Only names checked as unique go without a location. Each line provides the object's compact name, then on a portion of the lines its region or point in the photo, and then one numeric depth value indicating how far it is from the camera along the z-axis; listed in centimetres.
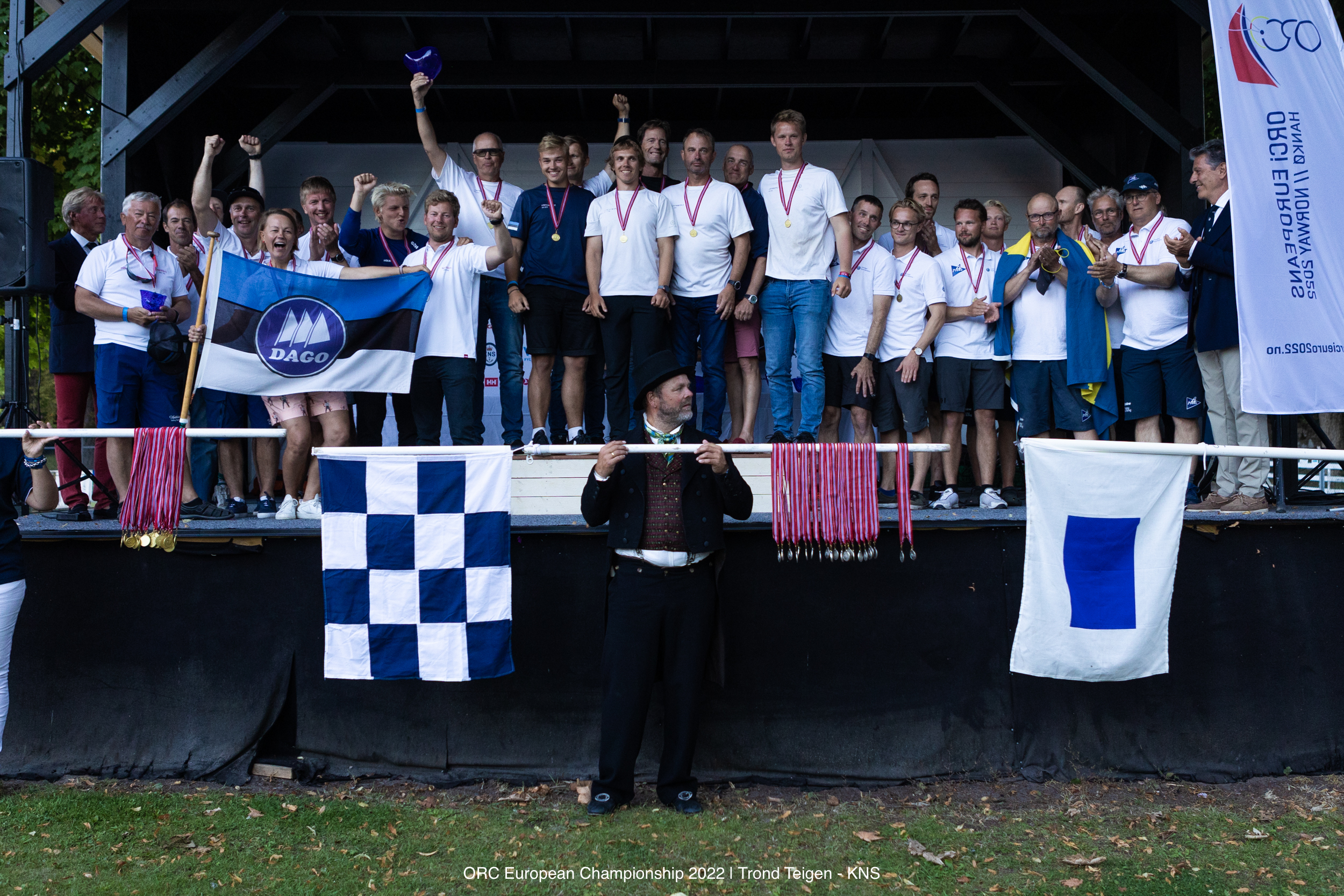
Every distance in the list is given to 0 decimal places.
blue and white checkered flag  452
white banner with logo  486
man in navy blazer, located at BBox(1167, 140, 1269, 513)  538
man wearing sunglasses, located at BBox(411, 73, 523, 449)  636
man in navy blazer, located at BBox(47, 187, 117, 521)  580
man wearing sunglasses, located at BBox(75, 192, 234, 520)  559
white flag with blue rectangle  435
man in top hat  446
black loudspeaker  565
